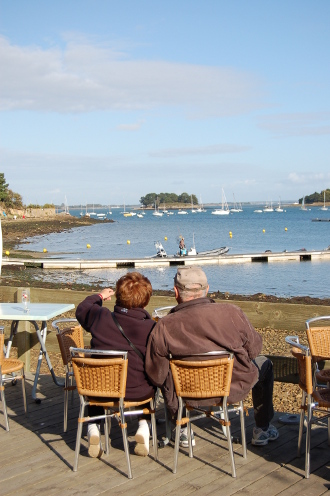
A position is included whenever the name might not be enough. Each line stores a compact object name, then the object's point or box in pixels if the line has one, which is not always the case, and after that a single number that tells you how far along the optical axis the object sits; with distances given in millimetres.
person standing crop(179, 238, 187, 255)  38400
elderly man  3926
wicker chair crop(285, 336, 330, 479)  3852
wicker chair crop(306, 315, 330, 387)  4707
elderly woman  4207
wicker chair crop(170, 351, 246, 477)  3779
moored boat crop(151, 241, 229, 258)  37716
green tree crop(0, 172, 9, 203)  92550
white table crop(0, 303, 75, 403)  5498
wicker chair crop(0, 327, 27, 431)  4793
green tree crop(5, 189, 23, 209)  98725
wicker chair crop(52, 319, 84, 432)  4781
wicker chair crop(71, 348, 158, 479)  3939
